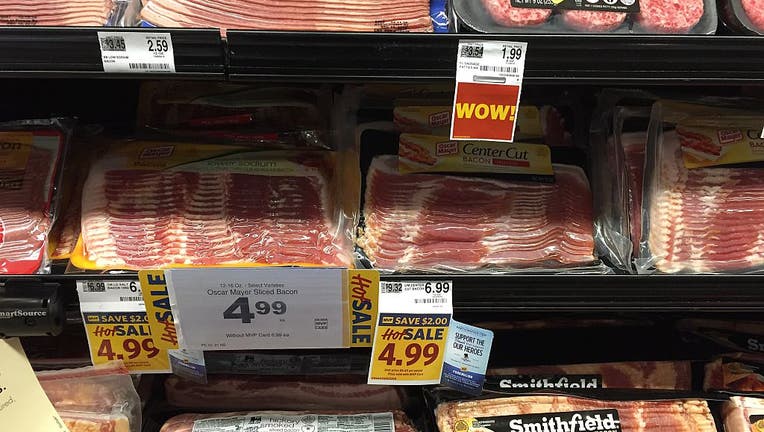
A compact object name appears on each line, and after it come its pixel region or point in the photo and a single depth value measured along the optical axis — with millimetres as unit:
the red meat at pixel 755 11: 959
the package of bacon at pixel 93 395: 1237
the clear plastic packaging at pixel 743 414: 1257
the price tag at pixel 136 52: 823
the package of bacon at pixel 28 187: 1099
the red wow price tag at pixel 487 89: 864
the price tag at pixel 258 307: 1027
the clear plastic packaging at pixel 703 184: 1155
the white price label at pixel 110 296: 1027
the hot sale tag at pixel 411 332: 1060
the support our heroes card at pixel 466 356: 1148
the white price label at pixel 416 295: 1055
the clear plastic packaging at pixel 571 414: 1241
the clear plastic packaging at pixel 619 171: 1184
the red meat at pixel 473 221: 1155
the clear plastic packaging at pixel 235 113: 1338
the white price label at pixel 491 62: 861
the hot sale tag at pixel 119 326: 1034
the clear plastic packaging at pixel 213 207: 1137
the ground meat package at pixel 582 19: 949
